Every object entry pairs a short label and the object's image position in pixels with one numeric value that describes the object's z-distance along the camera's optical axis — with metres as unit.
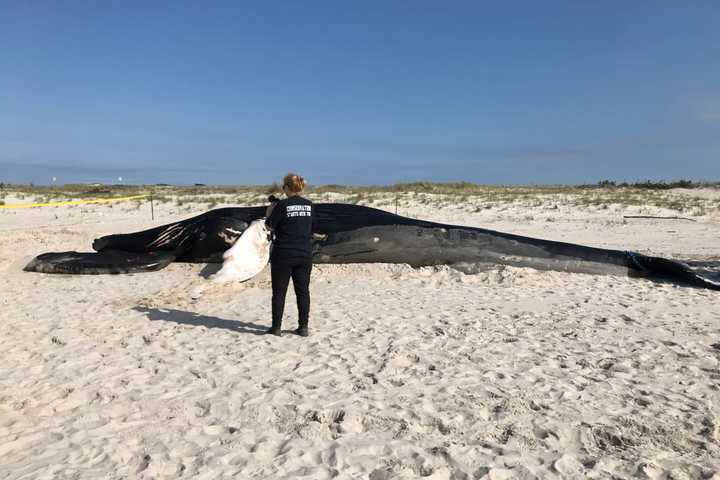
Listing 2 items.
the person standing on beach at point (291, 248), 5.11
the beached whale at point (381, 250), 8.48
